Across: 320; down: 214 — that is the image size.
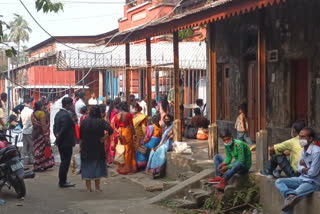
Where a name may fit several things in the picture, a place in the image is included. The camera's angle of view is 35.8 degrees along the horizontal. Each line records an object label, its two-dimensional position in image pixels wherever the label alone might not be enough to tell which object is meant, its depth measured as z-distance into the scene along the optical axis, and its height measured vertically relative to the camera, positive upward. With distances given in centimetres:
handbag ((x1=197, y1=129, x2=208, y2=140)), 1368 -129
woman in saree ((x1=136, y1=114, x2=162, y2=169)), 1158 -124
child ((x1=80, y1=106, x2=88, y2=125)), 1189 -56
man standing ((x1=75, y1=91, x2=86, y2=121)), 1479 -39
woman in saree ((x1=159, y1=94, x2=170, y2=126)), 1252 -53
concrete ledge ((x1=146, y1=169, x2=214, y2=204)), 859 -176
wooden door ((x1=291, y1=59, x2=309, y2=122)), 1052 -8
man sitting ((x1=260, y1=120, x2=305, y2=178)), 711 -97
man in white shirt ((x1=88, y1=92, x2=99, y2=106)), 1621 -40
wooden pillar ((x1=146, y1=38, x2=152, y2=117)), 1324 +39
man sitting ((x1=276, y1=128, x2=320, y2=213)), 640 -121
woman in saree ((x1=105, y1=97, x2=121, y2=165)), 1266 -131
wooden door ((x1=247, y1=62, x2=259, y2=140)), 1241 -33
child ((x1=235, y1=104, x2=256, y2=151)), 1141 -95
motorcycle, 872 -142
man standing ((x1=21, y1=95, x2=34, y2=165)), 1274 -116
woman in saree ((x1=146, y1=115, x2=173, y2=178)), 1121 -151
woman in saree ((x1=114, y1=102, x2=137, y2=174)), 1145 -112
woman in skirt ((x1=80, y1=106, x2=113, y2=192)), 946 -107
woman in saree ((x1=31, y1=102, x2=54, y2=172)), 1204 -126
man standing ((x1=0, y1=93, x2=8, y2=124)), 1394 -23
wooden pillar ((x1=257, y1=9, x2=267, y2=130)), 812 +37
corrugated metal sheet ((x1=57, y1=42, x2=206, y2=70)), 1538 +118
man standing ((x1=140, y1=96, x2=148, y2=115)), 1623 -60
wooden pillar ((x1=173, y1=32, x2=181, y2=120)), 1137 +23
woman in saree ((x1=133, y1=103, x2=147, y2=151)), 1205 -87
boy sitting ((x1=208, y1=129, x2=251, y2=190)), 786 -116
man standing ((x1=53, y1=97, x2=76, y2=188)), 991 -90
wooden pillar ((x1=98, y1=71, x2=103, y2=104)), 2029 +24
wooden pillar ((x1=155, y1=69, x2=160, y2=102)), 1721 -3
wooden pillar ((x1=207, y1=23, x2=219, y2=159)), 989 -17
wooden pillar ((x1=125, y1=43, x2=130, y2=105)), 1409 +47
